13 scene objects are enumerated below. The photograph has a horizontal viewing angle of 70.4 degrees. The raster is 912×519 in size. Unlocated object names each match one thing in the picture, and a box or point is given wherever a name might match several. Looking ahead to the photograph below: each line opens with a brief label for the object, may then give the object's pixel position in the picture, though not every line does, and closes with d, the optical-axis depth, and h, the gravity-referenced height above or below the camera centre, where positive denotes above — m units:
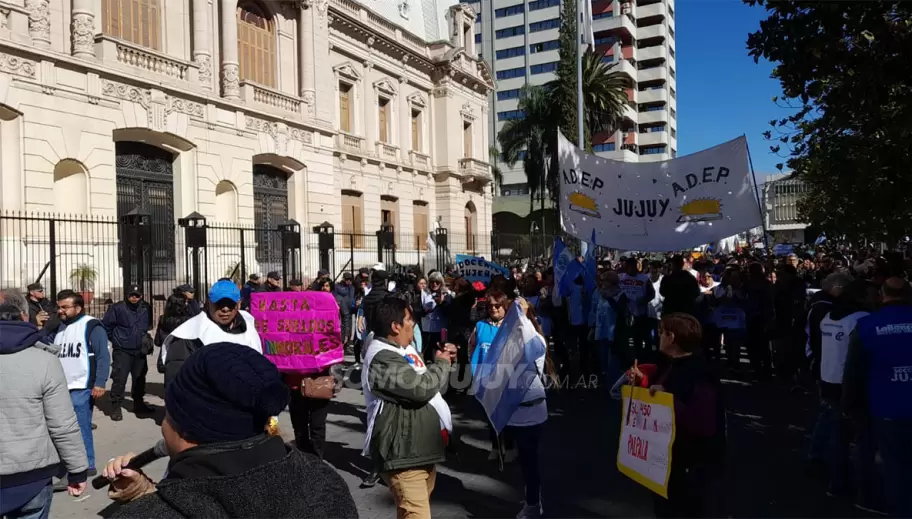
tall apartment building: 64.75 +21.58
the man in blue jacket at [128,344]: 8.42 -0.99
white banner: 8.52 +0.79
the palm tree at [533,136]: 40.34 +8.16
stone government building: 15.36 +4.54
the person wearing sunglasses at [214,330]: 4.86 -0.48
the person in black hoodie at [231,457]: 1.54 -0.48
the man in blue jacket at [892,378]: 4.20 -0.84
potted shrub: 14.66 -0.24
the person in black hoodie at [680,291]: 8.20 -0.45
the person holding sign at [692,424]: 3.33 -0.87
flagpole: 17.27 +4.94
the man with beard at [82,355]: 5.60 -0.75
